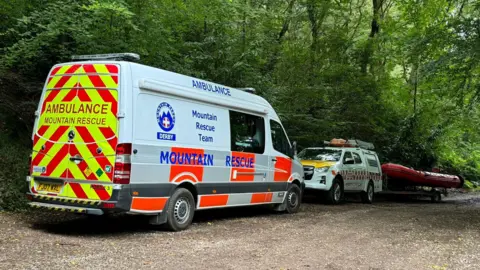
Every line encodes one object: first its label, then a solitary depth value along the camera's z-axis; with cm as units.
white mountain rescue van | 728
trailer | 1916
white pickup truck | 1491
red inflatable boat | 1947
